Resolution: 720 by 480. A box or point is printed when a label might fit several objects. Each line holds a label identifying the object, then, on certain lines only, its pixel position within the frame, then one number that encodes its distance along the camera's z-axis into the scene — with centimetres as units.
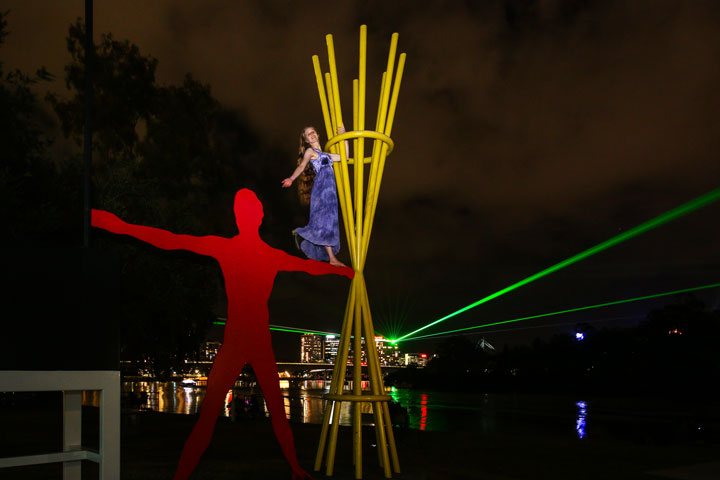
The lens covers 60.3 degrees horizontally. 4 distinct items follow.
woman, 711
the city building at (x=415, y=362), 11551
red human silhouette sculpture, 570
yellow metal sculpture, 671
